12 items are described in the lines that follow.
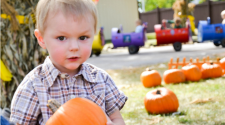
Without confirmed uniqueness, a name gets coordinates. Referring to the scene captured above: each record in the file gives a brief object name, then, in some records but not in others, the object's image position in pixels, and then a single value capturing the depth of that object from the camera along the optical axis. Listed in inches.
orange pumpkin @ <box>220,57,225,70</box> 219.4
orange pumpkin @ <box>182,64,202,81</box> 197.5
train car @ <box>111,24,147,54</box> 449.7
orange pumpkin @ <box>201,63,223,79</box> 202.8
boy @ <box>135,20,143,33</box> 460.1
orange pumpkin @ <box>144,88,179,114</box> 133.7
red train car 440.5
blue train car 422.6
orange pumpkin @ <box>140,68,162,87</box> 195.5
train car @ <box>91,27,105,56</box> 483.8
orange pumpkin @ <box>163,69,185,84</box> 197.3
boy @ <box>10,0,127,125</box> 60.5
